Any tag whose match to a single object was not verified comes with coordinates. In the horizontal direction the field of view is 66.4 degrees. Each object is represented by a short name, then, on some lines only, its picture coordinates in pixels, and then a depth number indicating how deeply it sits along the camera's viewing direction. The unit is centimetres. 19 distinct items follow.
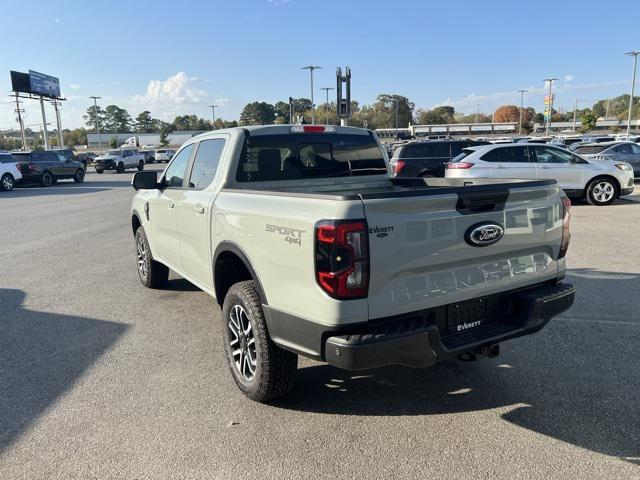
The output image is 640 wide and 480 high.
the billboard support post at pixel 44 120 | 6000
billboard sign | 5766
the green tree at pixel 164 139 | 10387
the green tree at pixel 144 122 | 16650
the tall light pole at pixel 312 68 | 5991
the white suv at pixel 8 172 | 2299
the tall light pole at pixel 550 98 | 8231
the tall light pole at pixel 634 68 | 5254
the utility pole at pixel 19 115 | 6785
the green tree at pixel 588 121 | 8294
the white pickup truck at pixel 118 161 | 3988
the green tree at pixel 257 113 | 14376
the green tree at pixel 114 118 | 17175
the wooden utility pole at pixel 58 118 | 7070
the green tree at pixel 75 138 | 14464
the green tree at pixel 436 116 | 14125
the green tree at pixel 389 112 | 13112
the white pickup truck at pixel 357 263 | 264
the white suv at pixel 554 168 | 1299
